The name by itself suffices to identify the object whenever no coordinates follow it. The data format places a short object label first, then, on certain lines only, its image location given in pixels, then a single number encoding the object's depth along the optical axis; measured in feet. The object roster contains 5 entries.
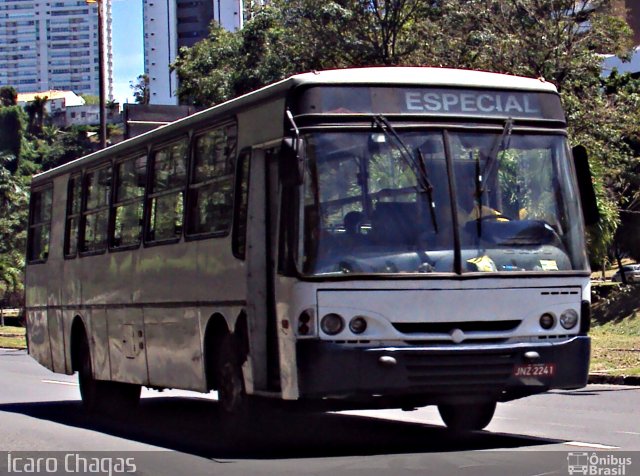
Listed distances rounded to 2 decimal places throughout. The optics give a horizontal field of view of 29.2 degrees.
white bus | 32.12
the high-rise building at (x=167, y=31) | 566.35
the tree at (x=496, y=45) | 83.92
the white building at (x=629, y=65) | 173.78
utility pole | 106.01
